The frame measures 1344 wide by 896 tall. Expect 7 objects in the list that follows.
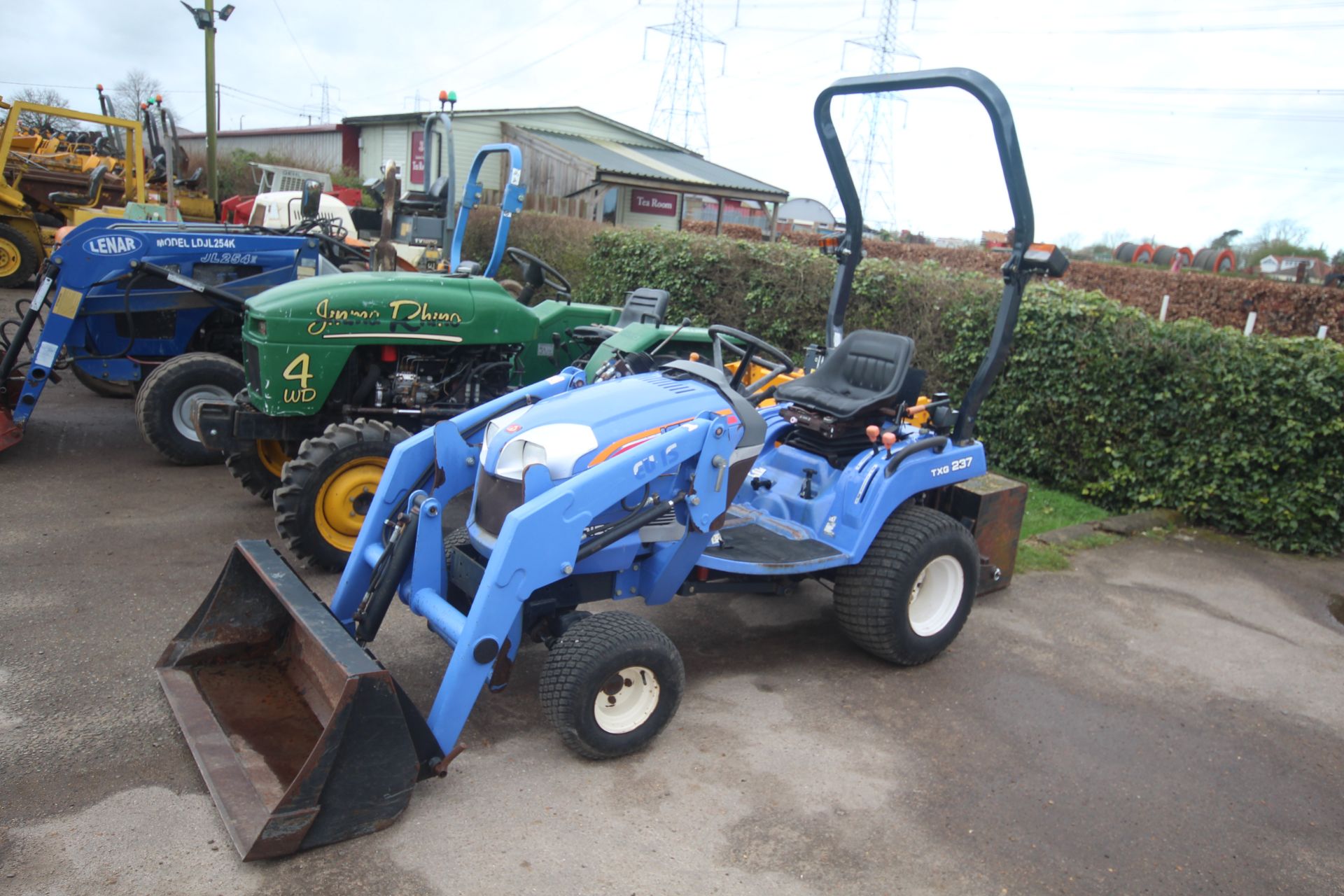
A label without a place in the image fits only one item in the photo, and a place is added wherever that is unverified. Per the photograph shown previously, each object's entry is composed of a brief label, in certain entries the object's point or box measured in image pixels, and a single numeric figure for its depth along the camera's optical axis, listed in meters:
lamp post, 15.57
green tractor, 4.95
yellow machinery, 12.79
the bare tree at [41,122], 19.16
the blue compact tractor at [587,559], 2.97
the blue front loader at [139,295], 6.57
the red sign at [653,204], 24.72
